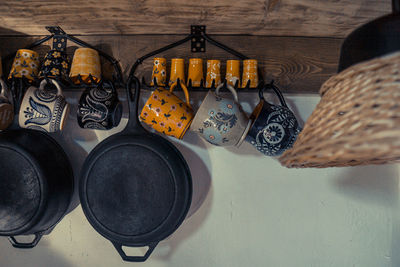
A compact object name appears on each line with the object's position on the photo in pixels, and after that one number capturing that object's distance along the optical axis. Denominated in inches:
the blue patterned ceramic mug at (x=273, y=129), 33.1
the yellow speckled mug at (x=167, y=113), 34.1
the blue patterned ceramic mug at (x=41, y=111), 34.5
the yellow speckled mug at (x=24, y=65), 36.7
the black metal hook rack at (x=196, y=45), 38.1
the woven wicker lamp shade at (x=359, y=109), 13.3
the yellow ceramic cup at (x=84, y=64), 36.3
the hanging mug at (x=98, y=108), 34.8
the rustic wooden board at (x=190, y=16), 29.8
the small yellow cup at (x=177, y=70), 36.8
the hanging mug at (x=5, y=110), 34.8
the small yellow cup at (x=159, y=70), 37.1
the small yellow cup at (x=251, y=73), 36.9
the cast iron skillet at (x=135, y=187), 37.0
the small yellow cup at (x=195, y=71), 37.0
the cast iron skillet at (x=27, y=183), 37.0
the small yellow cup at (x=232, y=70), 36.7
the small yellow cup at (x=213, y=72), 36.6
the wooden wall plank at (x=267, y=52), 39.6
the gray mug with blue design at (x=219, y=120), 32.9
